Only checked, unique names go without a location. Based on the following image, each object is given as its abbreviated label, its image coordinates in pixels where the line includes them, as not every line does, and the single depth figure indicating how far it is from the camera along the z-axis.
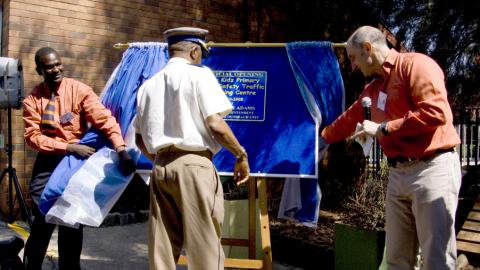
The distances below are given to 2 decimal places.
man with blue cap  3.13
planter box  4.30
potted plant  4.32
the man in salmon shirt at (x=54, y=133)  3.88
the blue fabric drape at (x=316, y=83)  4.28
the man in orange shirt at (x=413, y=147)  2.93
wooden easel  4.24
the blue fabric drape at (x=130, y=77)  4.45
